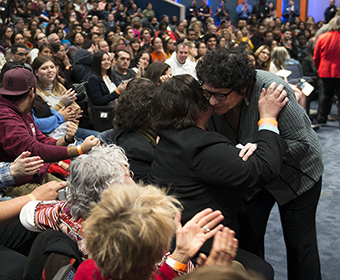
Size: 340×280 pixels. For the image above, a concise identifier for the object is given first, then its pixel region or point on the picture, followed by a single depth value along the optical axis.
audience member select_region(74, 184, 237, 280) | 0.79
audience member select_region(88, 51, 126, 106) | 3.99
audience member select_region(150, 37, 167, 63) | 6.61
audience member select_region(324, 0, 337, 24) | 13.22
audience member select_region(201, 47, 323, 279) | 1.36
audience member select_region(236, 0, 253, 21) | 13.55
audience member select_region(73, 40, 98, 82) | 4.96
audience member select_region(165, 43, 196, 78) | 5.18
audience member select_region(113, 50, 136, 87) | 4.69
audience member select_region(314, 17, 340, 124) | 4.81
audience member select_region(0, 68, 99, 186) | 2.09
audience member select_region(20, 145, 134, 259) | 1.26
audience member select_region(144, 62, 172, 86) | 3.56
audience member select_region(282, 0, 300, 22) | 14.30
